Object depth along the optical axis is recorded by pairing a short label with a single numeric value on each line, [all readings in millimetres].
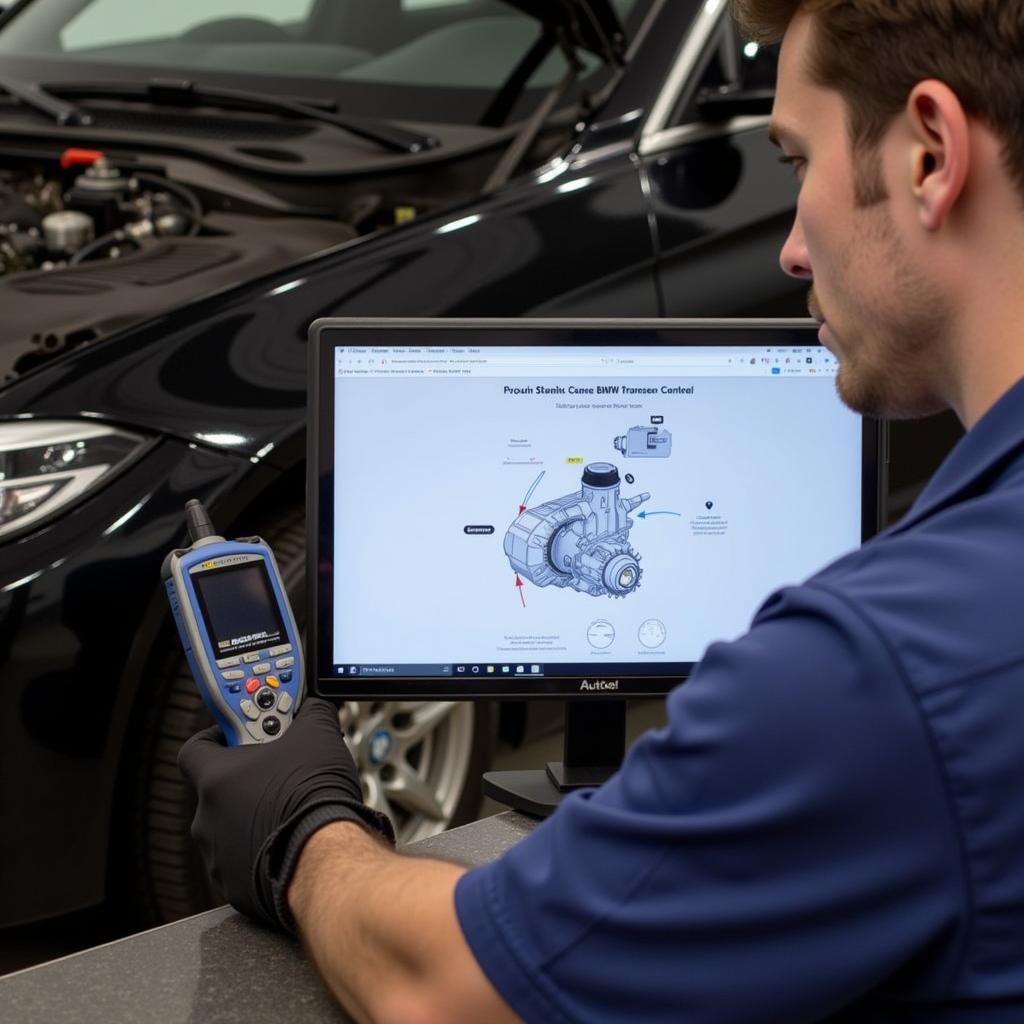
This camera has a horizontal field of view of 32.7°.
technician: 924
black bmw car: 2377
